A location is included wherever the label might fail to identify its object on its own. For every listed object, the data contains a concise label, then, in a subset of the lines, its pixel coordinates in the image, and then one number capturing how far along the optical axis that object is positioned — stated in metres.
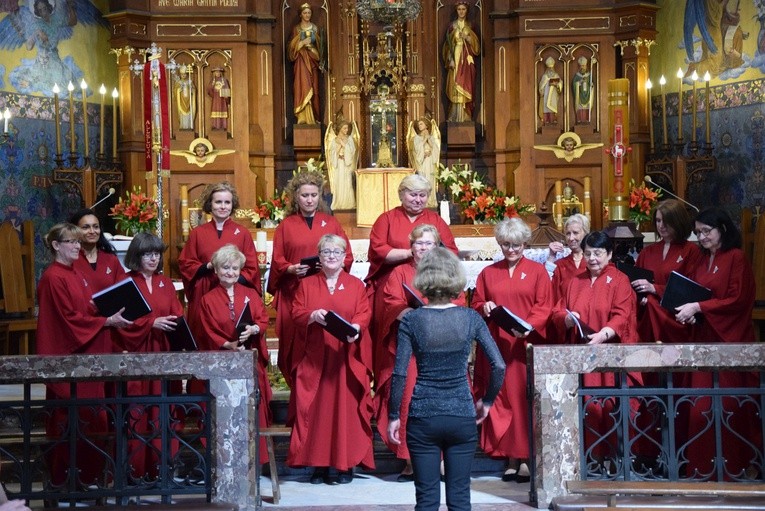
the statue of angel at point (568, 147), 11.93
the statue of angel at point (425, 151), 11.76
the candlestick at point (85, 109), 10.56
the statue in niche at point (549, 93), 12.02
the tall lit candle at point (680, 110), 10.68
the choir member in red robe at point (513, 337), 6.61
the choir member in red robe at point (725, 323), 6.31
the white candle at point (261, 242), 8.74
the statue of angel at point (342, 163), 11.72
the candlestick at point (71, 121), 10.36
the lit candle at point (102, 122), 10.55
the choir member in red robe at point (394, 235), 6.85
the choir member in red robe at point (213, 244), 7.07
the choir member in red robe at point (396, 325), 6.31
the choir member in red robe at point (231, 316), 6.52
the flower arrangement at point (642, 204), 10.58
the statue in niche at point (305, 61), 12.19
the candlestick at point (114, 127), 12.08
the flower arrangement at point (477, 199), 10.77
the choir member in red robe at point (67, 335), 6.36
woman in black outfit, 4.69
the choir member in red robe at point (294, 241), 7.04
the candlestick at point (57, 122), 10.48
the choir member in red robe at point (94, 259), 6.85
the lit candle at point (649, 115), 11.85
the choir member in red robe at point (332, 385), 6.59
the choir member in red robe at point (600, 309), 6.38
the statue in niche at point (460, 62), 12.19
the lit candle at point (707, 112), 10.72
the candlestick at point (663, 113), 11.16
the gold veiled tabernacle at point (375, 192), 10.95
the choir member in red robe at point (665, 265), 6.65
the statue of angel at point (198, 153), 11.92
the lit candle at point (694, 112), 10.61
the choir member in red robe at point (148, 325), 6.44
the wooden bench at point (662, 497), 5.43
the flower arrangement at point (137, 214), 10.75
